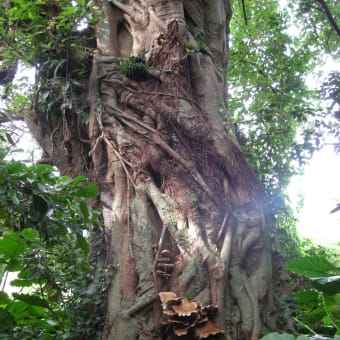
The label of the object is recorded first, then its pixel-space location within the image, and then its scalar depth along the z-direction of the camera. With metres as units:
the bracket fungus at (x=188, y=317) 2.40
